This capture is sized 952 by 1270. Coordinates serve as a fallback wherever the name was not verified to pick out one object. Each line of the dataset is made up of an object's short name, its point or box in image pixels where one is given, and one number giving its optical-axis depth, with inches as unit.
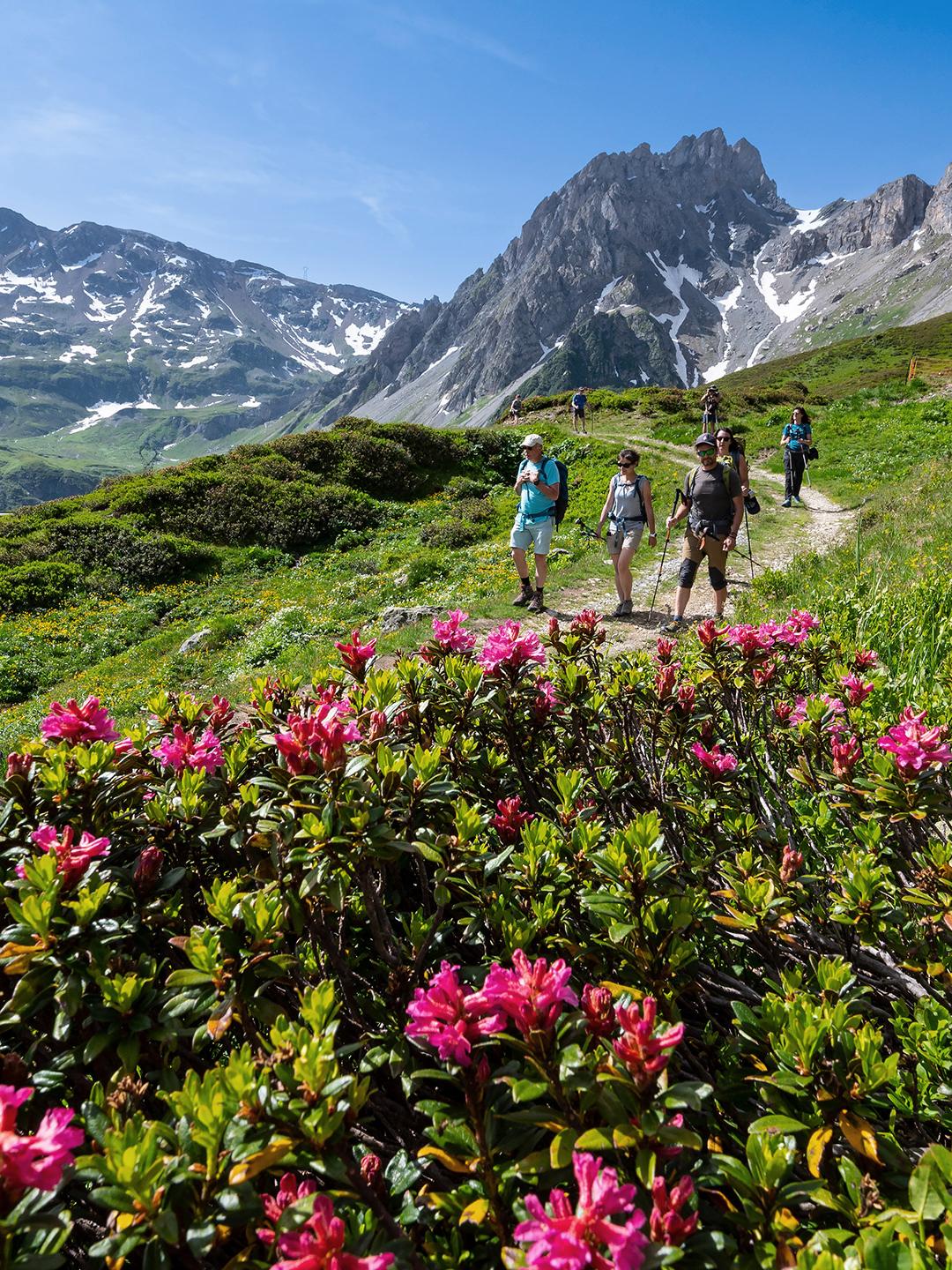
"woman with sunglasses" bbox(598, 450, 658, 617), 335.0
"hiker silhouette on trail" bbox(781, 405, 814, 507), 580.4
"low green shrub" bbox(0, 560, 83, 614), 632.4
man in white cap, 337.7
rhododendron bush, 43.2
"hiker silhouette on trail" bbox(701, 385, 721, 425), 665.6
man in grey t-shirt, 301.3
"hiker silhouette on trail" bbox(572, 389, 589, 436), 1068.5
